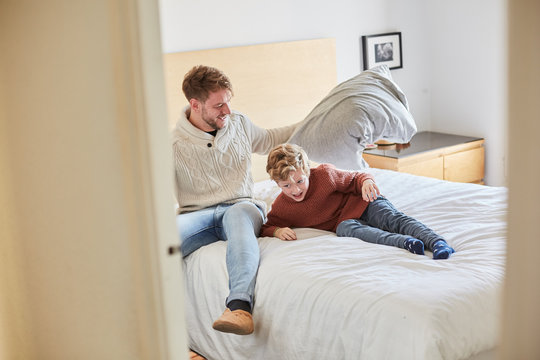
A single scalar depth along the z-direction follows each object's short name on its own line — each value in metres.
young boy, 2.34
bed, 1.72
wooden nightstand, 3.80
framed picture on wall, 4.10
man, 2.48
